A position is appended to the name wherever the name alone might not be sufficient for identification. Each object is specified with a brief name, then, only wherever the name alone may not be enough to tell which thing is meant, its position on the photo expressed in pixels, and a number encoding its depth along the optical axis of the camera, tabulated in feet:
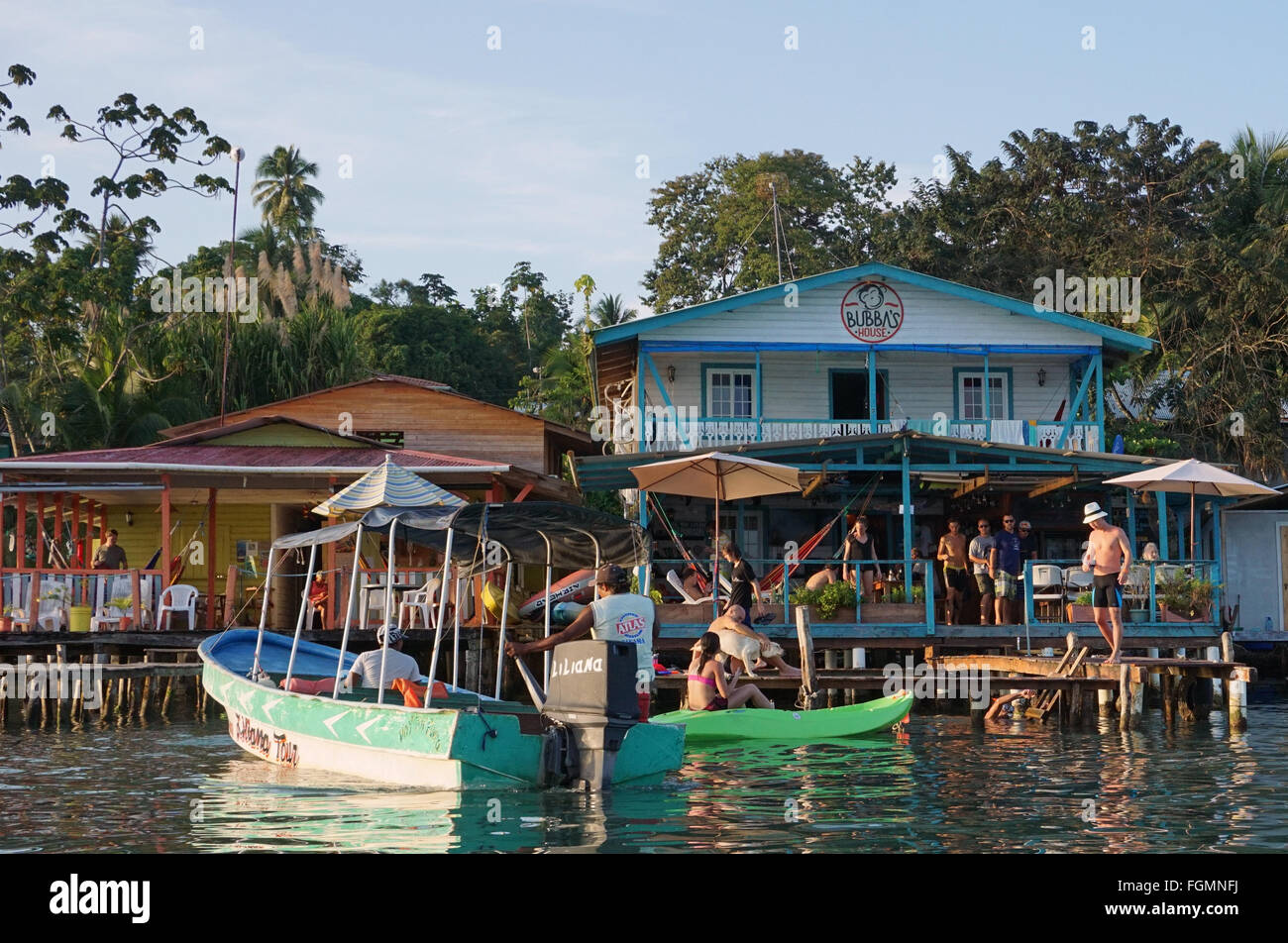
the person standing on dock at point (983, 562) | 65.72
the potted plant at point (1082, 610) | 64.59
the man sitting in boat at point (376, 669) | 42.42
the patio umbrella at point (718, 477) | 62.85
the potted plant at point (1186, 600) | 65.36
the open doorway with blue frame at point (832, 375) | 87.97
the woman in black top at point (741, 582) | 55.01
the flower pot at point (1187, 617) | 65.41
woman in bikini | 48.42
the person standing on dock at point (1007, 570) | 65.36
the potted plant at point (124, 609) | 67.00
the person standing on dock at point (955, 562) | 68.64
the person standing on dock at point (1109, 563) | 53.57
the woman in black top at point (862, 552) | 66.44
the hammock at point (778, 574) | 69.21
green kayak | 47.37
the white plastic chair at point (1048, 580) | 62.90
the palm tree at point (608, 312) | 143.54
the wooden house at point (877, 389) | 82.74
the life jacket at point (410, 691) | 37.60
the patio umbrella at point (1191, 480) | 63.72
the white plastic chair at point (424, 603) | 65.55
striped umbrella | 48.44
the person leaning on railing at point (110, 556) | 74.38
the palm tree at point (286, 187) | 170.30
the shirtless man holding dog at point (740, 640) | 52.37
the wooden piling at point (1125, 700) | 51.67
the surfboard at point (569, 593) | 66.64
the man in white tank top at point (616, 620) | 38.32
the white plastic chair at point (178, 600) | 67.56
